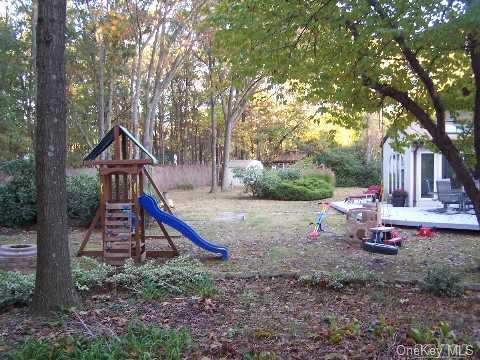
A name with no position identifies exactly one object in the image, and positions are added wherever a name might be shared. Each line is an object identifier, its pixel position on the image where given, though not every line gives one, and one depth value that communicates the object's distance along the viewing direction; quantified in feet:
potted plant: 54.85
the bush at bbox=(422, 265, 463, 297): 17.87
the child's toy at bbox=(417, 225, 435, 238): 35.61
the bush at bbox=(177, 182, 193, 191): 105.40
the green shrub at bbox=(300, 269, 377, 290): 19.16
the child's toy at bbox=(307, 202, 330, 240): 35.52
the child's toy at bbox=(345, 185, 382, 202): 58.90
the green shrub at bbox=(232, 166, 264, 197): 77.56
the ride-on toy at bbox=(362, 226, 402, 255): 28.73
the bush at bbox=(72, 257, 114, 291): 18.21
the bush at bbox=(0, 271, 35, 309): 16.60
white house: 53.31
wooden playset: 26.89
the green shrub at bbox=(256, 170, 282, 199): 75.31
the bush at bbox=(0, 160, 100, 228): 39.91
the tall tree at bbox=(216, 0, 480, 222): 19.26
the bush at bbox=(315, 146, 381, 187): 108.68
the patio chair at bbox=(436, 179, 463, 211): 45.21
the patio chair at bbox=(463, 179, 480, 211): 45.32
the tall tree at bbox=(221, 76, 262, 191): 91.04
